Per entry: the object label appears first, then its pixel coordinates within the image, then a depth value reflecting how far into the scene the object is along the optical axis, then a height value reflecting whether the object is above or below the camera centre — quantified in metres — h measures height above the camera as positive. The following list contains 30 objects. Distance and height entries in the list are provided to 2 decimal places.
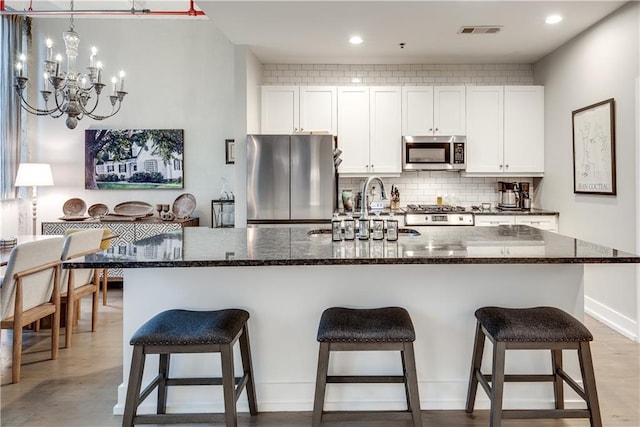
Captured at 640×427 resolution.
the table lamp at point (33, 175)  5.01 +0.42
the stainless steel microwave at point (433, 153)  5.02 +0.66
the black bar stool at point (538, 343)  1.81 -0.57
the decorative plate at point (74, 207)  5.50 +0.04
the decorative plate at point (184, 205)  5.52 +0.06
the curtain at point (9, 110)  5.10 +1.22
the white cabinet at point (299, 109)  5.01 +1.18
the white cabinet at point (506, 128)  5.03 +0.95
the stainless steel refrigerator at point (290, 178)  4.41 +0.33
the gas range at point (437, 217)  4.77 -0.09
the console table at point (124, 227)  5.09 -0.20
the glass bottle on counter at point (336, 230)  2.39 -0.12
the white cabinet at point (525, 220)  4.73 -0.13
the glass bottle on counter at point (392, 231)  2.36 -0.12
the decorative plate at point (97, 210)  5.53 +0.00
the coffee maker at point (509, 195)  5.15 +0.16
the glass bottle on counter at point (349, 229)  2.41 -0.11
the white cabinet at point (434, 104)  5.04 +1.24
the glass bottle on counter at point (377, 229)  2.46 -0.12
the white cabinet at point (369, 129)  5.04 +0.95
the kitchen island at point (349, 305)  2.24 -0.51
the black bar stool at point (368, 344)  1.81 -0.58
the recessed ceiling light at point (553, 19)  3.78 +1.71
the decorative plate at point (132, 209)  5.55 +0.01
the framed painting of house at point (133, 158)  5.55 +0.68
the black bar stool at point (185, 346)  1.79 -0.57
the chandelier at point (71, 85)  3.30 +1.03
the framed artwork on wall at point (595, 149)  3.69 +0.55
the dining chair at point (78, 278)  3.29 -0.57
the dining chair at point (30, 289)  2.70 -0.53
